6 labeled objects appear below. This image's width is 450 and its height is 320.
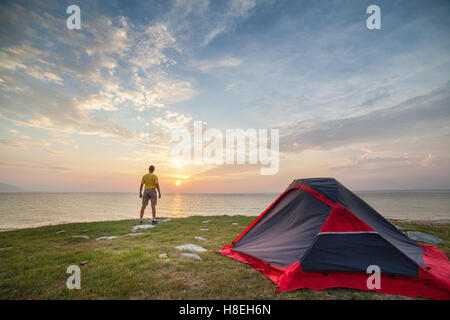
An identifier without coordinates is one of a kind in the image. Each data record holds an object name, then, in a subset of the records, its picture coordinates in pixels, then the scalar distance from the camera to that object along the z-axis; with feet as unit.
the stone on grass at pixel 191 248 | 21.24
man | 35.96
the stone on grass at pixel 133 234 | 28.63
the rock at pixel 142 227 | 32.94
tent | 12.96
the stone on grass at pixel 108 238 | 27.04
